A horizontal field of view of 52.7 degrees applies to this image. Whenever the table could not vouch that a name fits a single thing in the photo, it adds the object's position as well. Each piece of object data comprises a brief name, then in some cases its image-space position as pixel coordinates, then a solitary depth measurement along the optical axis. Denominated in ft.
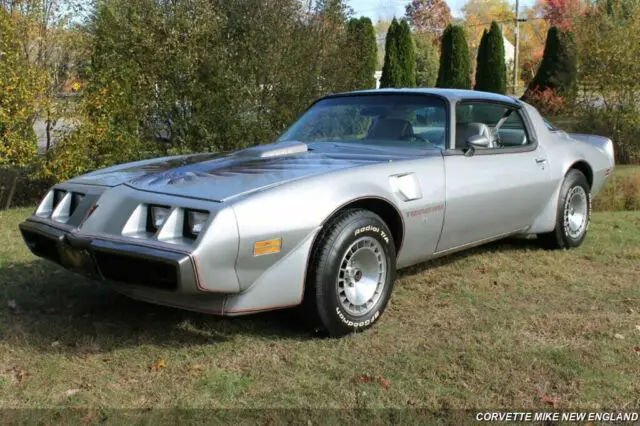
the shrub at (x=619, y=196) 29.45
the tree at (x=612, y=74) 41.73
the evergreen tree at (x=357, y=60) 36.78
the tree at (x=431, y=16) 209.67
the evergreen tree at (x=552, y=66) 69.04
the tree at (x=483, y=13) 208.23
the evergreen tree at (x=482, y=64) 88.53
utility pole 134.51
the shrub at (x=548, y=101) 52.40
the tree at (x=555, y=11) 160.76
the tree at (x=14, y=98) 24.66
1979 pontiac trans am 10.66
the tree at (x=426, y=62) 115.24
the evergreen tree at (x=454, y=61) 84.74
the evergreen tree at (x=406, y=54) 77.25
